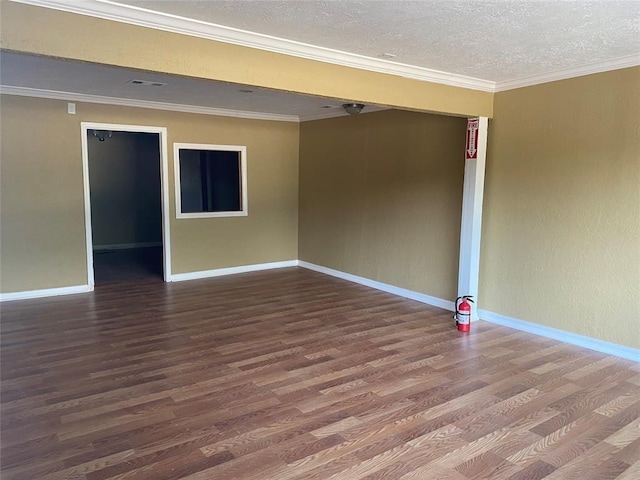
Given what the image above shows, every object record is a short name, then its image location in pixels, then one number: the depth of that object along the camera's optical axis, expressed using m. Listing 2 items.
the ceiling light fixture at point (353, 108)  5.31
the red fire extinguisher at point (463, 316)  4.63
